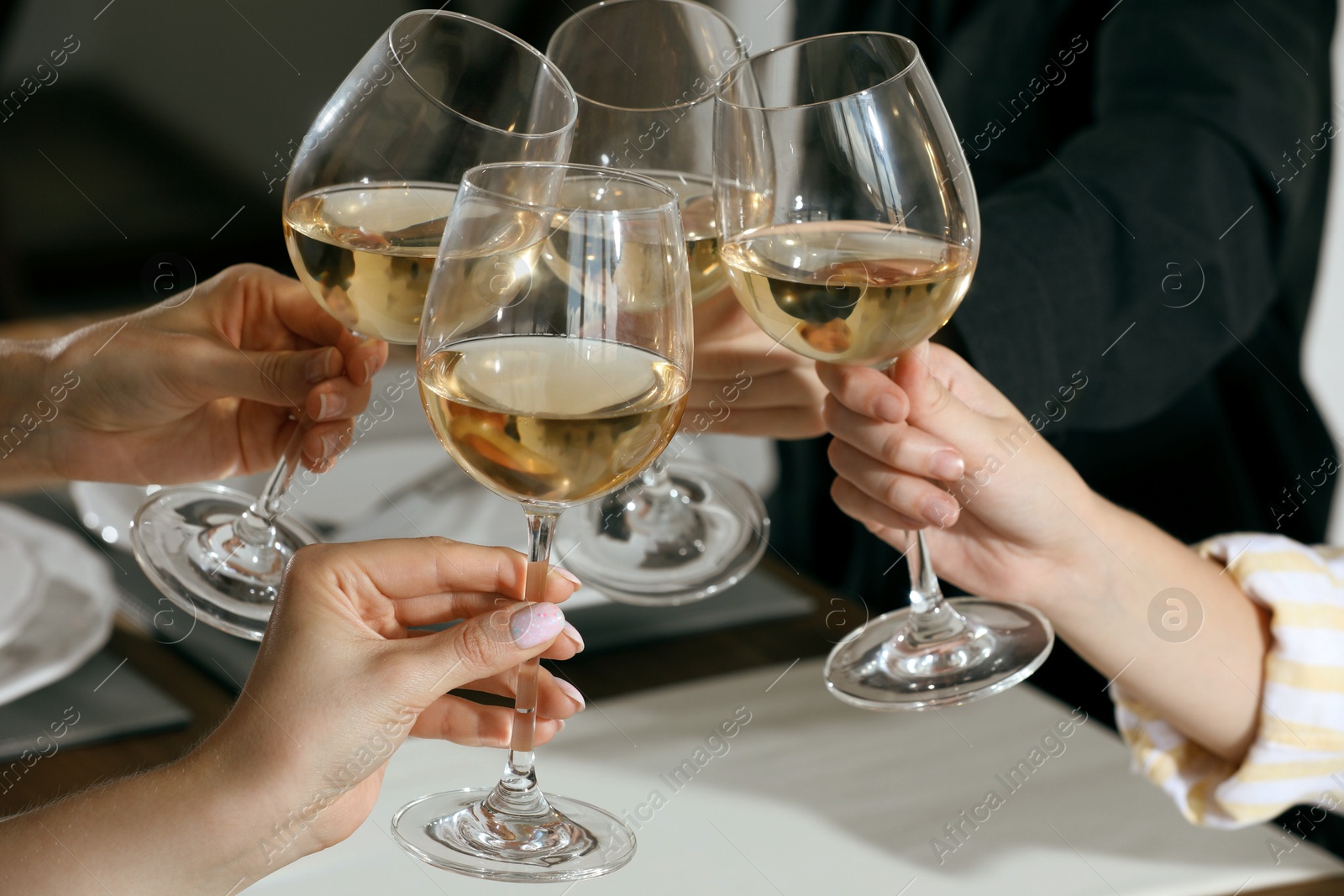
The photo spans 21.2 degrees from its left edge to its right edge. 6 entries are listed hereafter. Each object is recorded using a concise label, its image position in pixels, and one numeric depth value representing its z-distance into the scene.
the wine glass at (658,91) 1.31
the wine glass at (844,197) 1.23
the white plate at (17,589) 1.35
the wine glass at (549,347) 1.13
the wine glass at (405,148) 1.24
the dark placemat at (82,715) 1.31
